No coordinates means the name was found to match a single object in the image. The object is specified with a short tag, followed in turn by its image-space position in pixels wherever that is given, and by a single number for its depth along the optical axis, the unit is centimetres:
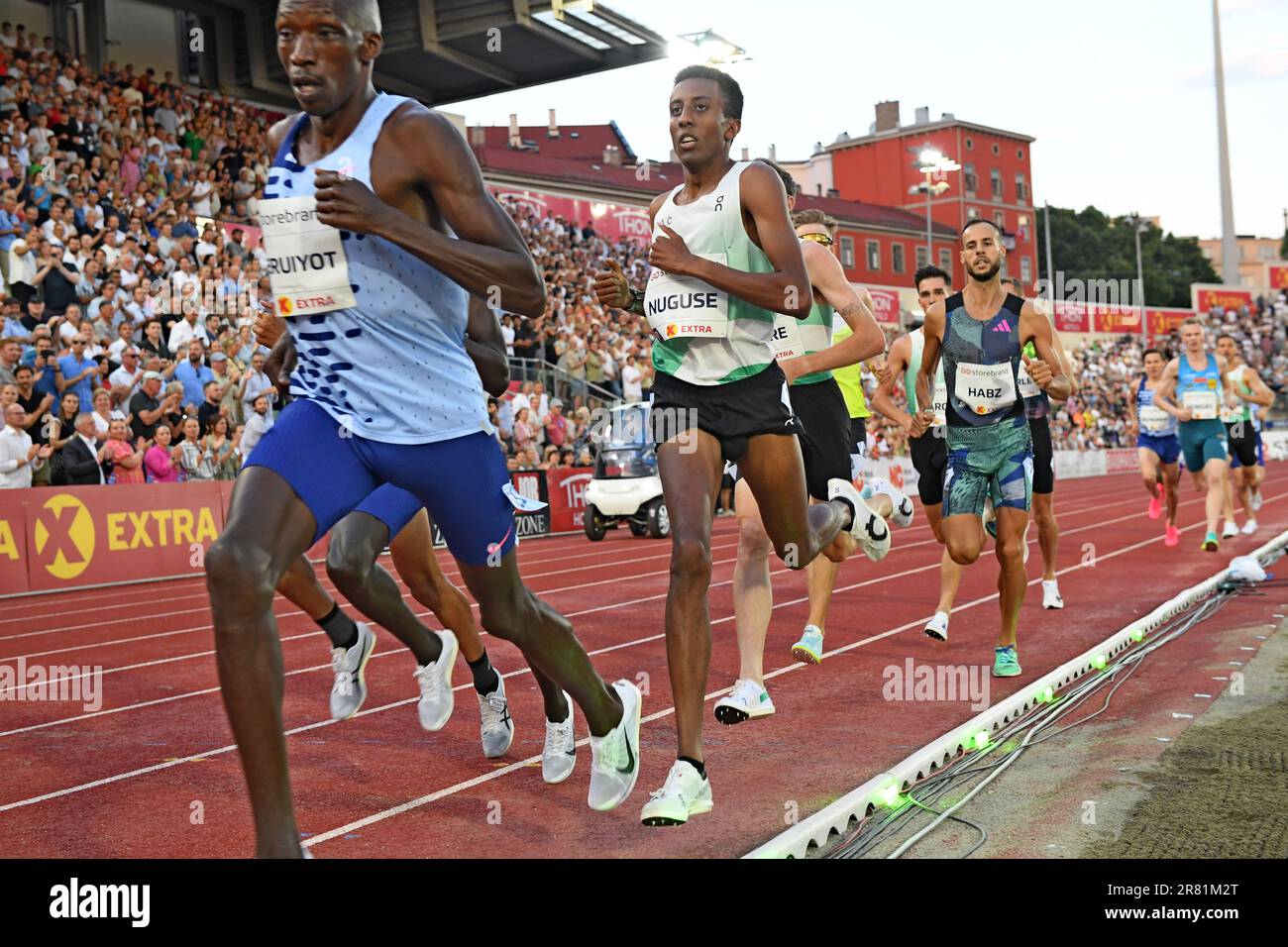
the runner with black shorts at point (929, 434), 871
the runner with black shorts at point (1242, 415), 1533
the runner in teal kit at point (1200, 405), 1398
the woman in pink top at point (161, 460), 1548
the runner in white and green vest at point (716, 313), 491
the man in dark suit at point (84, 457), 1469
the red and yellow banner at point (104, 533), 1422
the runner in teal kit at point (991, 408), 745
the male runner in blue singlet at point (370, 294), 365
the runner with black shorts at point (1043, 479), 985
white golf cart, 1958
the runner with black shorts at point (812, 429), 607
